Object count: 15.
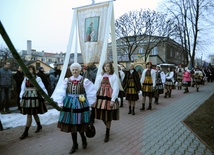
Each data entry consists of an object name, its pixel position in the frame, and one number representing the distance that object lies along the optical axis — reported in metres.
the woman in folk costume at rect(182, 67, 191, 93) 13.80
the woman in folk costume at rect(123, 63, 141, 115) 7.30
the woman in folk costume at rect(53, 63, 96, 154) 3.61
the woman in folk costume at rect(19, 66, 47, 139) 4.82
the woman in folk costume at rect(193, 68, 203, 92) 14.74
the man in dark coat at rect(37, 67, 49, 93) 7.42
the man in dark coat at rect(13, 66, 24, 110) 7.42
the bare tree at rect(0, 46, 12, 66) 31.33
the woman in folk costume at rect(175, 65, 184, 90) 16.41
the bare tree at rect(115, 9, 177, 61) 28.12
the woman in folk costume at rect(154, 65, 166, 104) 9.73
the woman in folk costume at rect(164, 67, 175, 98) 11.81
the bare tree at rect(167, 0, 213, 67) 23.83
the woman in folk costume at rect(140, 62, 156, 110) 8.09
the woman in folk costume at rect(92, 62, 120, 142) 4.41
